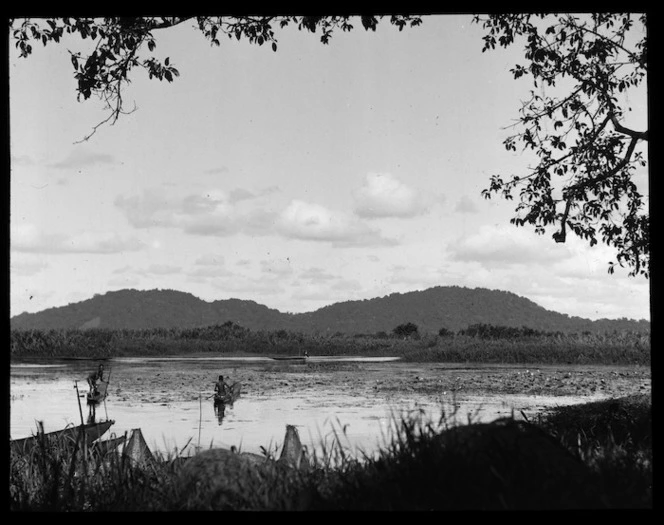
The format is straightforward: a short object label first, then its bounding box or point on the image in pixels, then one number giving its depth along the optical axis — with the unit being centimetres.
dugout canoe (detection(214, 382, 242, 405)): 1981
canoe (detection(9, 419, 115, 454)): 941
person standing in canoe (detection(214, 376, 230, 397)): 1998
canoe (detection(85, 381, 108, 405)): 1946
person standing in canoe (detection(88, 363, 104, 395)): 1974
